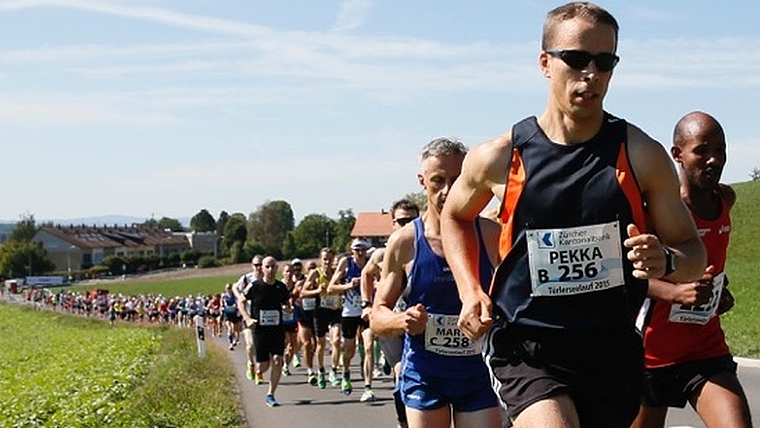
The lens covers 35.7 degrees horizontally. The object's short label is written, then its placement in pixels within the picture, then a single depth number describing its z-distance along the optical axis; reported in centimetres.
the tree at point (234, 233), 18716
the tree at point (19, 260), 16650
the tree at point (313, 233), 15962
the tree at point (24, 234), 19750
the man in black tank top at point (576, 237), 415
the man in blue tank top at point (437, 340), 631
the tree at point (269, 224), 18175
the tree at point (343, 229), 15462
